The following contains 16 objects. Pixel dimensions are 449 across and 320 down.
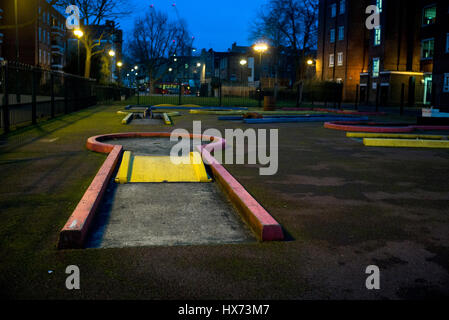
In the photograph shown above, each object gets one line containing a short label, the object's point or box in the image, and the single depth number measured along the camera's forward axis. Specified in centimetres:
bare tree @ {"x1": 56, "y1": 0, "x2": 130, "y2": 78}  3834
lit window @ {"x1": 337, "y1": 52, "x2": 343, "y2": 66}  5106
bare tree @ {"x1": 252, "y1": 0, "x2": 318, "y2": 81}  5588
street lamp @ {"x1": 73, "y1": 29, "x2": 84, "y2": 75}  3253
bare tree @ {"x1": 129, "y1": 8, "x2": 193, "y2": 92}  7612
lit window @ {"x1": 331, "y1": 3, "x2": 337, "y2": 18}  5159
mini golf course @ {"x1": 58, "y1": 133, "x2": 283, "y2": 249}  400
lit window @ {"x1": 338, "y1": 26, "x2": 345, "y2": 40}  5025
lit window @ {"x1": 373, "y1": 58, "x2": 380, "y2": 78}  4456
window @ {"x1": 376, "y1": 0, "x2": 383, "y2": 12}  4476
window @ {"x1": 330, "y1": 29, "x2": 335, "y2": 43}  5259
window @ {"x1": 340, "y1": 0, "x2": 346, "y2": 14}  4981
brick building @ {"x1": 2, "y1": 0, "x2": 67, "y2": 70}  5716
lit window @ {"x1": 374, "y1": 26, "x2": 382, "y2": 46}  4447
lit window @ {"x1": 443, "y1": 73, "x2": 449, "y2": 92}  3316
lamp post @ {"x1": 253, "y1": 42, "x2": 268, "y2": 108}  3391
